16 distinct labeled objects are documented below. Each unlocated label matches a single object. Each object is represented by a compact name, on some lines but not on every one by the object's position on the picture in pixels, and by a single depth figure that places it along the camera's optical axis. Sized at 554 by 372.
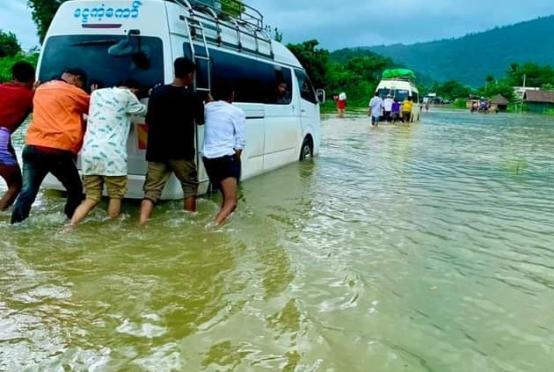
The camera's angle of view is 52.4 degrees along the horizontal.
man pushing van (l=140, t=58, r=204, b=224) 5.64
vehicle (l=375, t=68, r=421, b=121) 32.75
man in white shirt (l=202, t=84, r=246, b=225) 6.08
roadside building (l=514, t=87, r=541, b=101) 94.81
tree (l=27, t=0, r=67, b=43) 45.03
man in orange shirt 5.50
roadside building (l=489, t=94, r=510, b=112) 86.87
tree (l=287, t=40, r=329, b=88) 47.94
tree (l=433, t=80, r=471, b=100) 124.31
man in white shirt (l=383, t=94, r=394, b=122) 28.80
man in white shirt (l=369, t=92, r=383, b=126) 24.45
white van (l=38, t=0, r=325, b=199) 6.03
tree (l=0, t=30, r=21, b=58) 41.41
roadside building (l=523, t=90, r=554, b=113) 83.75
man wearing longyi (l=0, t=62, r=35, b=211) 5.95
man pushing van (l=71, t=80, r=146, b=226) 5.58
